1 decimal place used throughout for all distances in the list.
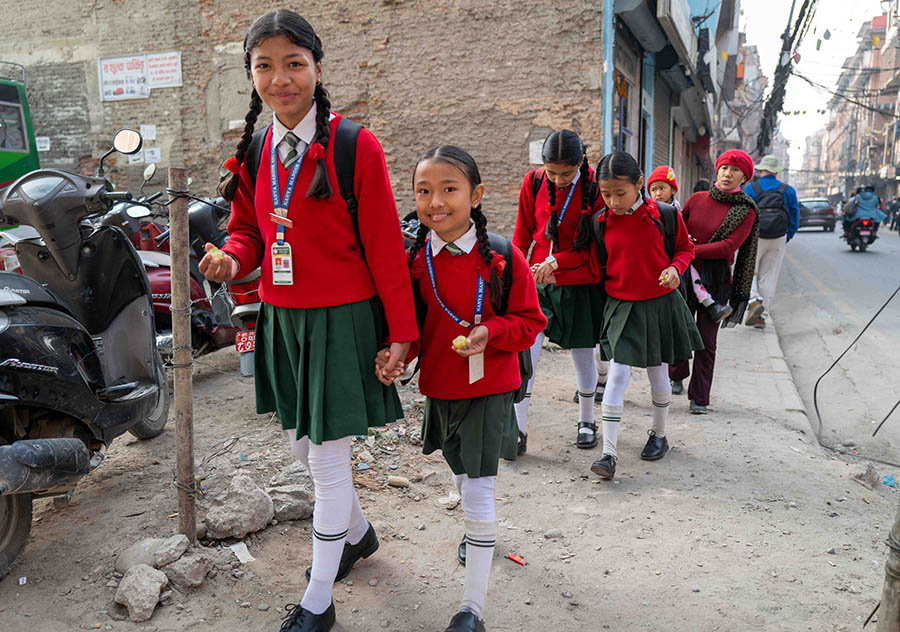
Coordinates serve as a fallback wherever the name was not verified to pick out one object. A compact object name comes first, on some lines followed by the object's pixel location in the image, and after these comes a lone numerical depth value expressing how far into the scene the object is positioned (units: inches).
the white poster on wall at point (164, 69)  404.5
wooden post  98.8
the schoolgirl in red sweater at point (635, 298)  139.8
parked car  1139.3
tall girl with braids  78.4
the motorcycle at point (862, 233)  700.0
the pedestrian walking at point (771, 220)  299.7
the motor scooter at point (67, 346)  95.3
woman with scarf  181.0
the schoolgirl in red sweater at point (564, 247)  136.4
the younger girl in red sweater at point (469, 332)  84.4
